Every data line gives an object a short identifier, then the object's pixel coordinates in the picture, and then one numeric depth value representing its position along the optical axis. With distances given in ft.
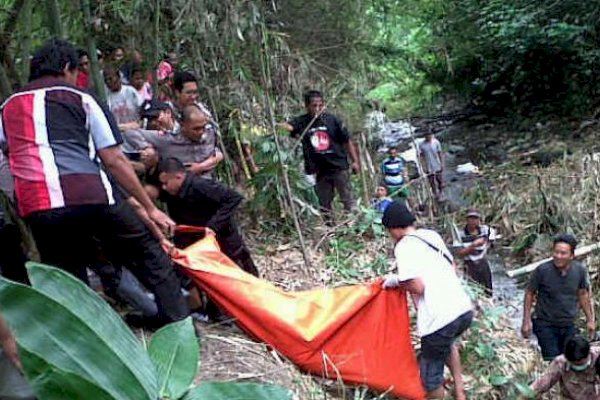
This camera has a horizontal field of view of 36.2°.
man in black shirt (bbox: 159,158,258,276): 16.75
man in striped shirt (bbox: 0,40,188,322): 12.45
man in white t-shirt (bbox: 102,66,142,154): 22.23
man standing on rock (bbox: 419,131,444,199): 42.50
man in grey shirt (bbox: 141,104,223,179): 17.98
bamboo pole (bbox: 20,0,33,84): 16.90
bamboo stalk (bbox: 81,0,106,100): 17.69
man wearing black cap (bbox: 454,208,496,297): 26.91
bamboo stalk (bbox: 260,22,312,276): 20.67
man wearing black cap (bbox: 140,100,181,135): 19.61
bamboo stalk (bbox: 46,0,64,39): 17.33
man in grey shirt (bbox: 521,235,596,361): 21.71
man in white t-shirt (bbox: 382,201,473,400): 16.11
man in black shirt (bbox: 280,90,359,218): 25.86
